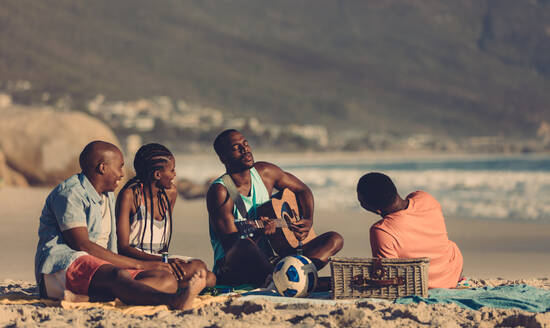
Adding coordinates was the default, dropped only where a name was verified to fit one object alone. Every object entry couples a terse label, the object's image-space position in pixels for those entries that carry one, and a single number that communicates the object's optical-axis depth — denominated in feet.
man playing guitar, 42.91
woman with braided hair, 39.88
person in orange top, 38.99
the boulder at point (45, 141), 111.45
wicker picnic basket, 38.11
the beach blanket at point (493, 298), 37.37
